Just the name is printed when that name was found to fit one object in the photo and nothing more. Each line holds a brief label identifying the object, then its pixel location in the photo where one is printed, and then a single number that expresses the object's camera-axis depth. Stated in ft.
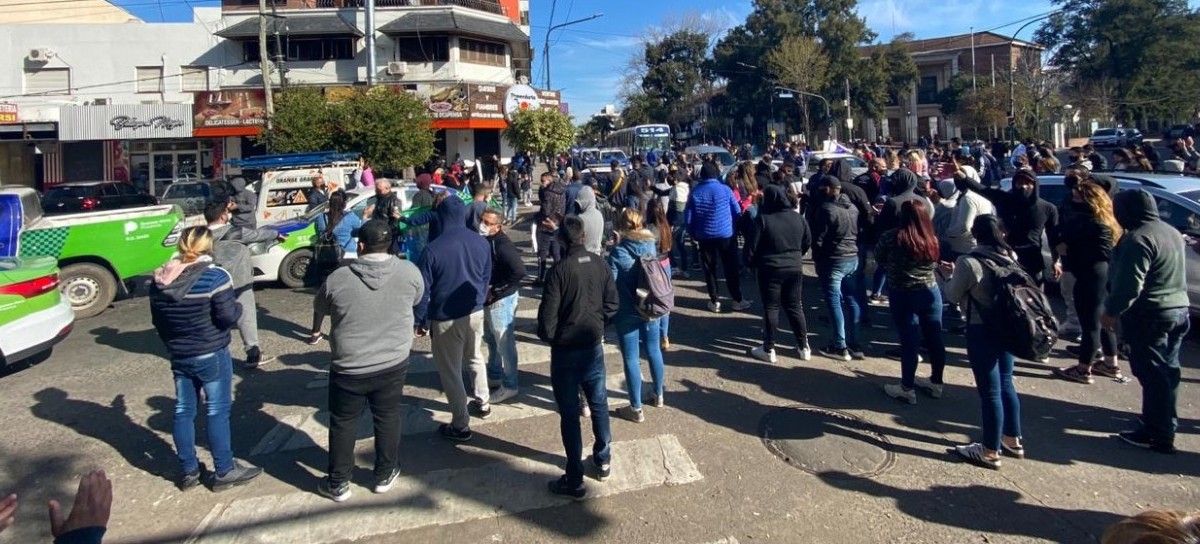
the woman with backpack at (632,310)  17.16
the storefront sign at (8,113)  97.25
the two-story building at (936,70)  197.06
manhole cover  15.11
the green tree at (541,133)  85.40
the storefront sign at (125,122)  96.84
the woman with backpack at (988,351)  14.38
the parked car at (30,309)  21.33
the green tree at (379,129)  72.23
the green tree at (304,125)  72.74
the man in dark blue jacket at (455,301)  16.43
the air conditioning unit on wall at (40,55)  102.73
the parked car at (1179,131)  85.79
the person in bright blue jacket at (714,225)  27.81
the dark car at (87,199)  65.21
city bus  119.85
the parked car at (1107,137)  117.95
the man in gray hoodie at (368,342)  13.51
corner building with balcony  102.12
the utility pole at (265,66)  74.57
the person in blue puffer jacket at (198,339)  13.98
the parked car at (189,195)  71.56
